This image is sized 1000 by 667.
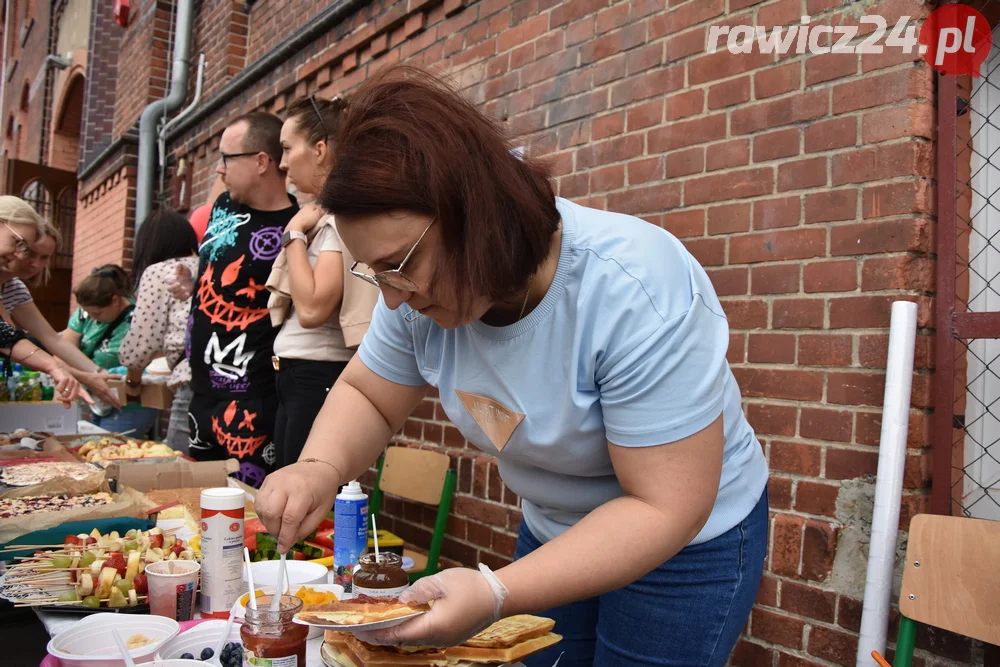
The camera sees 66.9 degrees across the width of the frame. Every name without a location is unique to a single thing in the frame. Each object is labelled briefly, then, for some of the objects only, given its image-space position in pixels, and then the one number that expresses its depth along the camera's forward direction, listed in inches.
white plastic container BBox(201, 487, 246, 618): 57.9
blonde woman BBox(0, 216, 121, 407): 141.3
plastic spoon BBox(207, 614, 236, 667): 47.9
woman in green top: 191.6
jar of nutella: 51.2
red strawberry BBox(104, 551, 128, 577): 59.2
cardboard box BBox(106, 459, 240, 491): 95.5
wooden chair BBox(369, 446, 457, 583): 119.5
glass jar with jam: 43.1
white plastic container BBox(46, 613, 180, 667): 45.7
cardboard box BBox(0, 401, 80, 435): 150.8
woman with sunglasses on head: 104.9
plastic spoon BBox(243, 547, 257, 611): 46.0
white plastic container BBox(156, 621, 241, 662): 48.7
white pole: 73.1
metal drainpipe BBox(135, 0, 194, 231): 270.4
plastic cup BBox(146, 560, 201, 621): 55.8
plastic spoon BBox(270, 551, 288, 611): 45.4
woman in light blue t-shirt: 42.2
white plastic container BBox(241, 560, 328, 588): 59.7
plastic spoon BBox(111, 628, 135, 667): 43.4
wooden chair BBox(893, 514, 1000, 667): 65.7
